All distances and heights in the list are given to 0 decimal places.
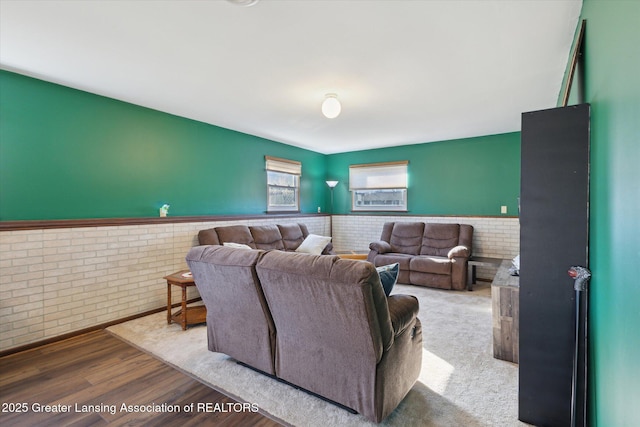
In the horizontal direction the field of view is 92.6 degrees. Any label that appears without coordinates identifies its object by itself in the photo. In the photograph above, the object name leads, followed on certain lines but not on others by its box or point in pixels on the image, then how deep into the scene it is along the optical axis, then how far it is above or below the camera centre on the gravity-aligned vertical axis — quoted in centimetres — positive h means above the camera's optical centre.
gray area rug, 190 -129
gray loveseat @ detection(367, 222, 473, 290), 482 -74
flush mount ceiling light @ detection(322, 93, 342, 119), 335 +115
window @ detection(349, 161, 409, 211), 646 +52
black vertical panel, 165 -23
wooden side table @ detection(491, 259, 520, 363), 255 -93
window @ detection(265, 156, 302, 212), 584 +51
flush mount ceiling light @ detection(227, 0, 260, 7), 187 +128
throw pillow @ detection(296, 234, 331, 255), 512 -59
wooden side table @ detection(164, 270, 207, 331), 331 -118
